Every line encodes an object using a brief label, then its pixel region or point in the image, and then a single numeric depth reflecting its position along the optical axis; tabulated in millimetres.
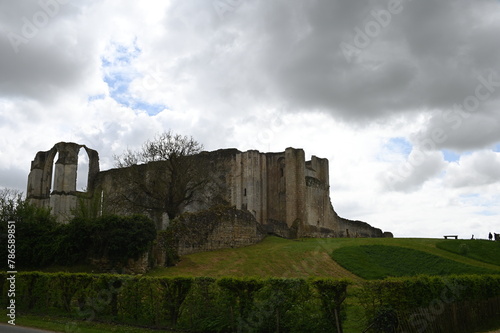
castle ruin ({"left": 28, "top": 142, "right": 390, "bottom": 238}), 43219
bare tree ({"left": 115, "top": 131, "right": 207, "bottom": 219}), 33719
